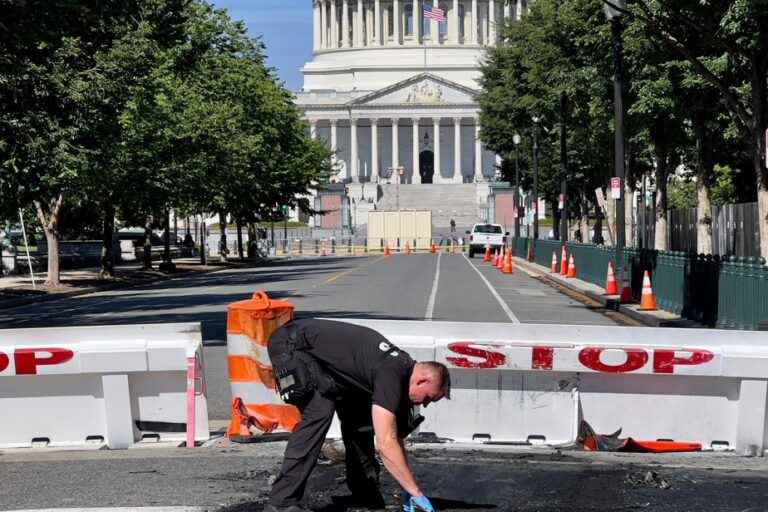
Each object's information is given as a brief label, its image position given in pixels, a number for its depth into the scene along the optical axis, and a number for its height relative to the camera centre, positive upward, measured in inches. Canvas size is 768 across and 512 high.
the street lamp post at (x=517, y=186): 3186.5 +3.5
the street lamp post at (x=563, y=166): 2152.4 +31.3
